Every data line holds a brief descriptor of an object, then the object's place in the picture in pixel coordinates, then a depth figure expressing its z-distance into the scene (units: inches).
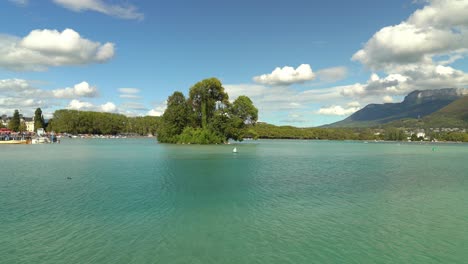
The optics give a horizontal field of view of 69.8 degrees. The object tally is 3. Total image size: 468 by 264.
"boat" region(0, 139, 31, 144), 5004.9
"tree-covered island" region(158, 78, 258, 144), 4384.8
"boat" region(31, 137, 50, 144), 5447.8
